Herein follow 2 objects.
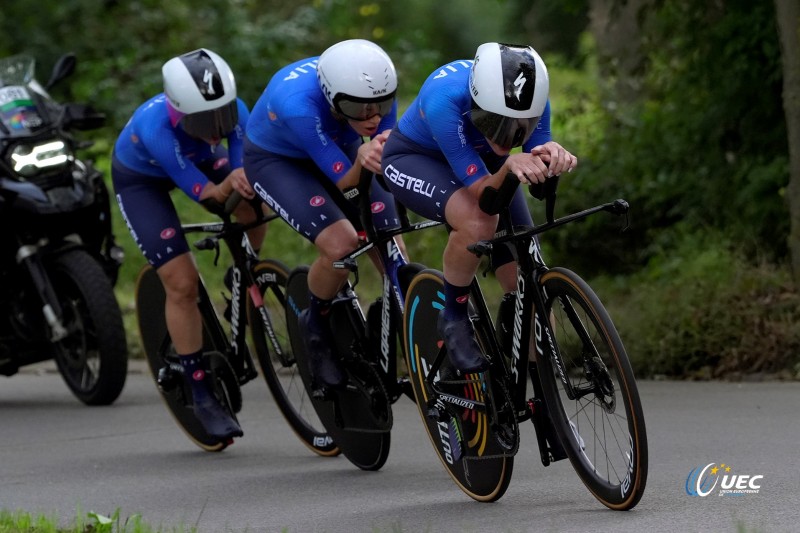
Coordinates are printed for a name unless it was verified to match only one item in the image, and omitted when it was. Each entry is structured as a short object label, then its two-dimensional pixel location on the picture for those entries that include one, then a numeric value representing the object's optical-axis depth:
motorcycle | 19.50
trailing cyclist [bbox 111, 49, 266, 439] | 15.66
